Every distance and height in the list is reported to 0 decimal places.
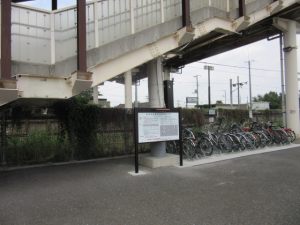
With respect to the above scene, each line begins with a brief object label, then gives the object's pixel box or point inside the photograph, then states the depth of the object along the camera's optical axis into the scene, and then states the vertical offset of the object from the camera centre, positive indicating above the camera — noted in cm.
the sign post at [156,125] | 863 -18
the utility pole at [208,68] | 5185 +804
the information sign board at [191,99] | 2784 +168
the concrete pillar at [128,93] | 2500 +217
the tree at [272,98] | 8281 +536
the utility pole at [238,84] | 6342 +659
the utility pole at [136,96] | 3627 +265
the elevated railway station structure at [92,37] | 723 +208
